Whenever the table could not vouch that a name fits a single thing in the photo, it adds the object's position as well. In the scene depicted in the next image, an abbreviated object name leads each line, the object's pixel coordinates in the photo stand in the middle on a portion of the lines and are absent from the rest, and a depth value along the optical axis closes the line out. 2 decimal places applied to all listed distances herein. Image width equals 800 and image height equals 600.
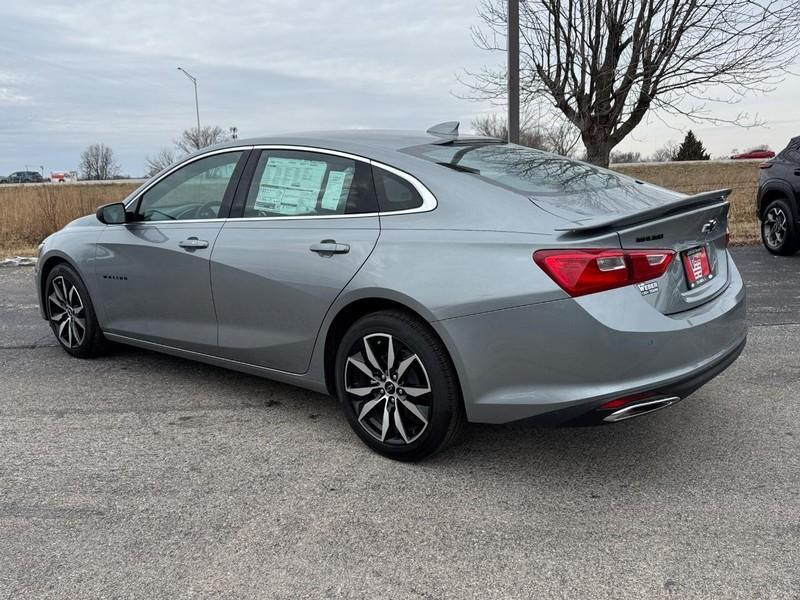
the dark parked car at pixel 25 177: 79.62
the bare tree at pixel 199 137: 52.03
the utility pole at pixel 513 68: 9.65
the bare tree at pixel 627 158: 55.94
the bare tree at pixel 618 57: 12.10
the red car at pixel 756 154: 67.46
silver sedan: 2.99
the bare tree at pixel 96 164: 77.38
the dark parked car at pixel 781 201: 8.95
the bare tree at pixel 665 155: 62.69
